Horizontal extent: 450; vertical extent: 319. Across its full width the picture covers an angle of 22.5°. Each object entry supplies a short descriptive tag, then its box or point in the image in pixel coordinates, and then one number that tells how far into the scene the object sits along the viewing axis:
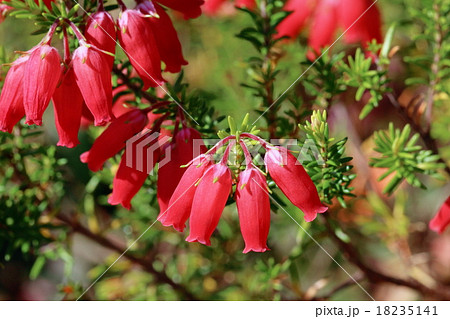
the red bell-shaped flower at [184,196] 0.38
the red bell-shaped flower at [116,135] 0.40
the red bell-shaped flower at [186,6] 0.41
